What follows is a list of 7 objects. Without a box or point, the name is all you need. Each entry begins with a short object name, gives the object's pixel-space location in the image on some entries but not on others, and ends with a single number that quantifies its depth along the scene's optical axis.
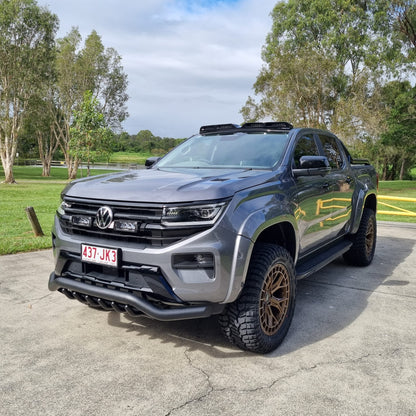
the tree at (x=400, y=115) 26.23
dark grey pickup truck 2.74
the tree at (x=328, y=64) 25.28
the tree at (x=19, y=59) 25.20
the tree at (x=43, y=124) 29.78
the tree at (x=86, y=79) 34.75
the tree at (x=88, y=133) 26.69
